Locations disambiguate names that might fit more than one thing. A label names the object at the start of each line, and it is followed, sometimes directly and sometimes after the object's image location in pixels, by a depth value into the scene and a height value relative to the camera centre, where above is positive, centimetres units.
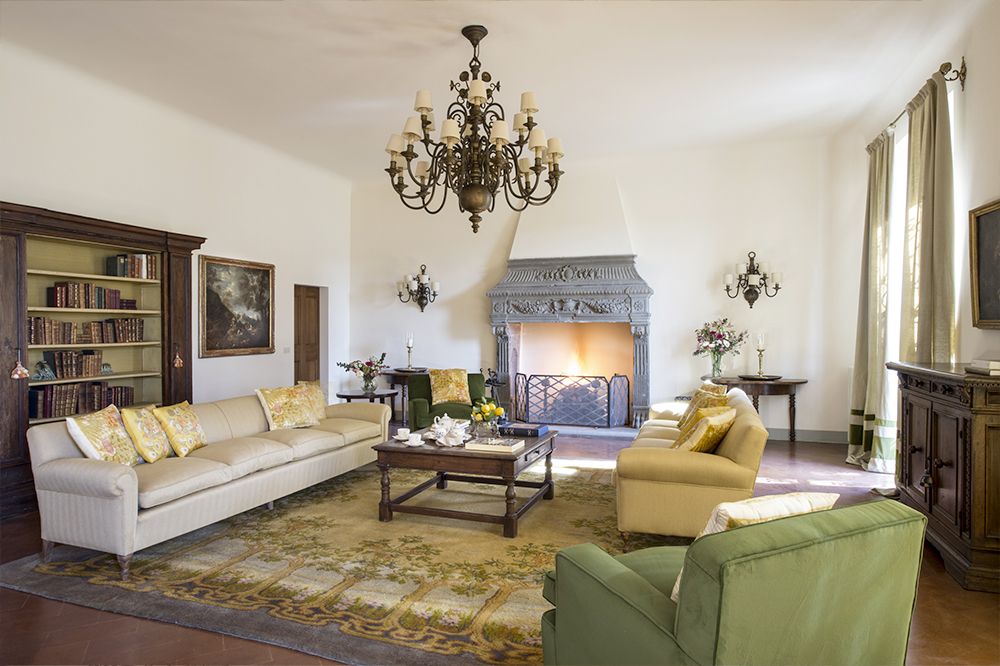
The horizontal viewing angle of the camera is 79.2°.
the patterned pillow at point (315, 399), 547 -59
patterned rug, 262 -130
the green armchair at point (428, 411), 649 -82
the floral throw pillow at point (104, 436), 354 -61
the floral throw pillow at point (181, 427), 412 -65
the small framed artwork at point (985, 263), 352 +43
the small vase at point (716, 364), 708 -35
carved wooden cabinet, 299 -71
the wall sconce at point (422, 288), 851 +66
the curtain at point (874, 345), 545 -10
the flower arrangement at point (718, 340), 706 -6
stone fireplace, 751 +7
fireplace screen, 759 -84
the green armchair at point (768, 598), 150 -73
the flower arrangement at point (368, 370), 742 -43
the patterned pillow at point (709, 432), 366 -59
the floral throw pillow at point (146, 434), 386 -64
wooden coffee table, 390 -88
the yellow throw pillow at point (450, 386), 679 -58
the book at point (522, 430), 455 -73
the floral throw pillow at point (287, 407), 511 -63
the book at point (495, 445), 405 -76
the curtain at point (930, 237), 406 +69
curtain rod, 409 +180
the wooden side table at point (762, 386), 667 -58
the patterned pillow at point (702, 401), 416 -47
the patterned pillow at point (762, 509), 177 -52
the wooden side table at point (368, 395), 736 -74
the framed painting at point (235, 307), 650 +32
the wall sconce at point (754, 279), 706 +65
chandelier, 386 +123
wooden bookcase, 436 +21
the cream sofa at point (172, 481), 329 -91
